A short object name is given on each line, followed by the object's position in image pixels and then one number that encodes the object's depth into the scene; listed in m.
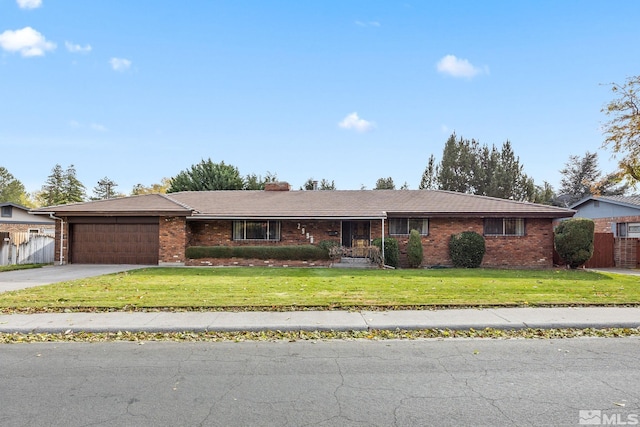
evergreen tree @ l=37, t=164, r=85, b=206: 65.69
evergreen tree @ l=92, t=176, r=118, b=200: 72.06
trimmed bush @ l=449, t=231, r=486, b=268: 18.27
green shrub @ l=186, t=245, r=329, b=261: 18.95
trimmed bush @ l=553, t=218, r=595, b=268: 17.30
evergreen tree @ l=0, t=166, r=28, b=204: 63.94
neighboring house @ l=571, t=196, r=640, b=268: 19.44
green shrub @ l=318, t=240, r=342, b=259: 18.89
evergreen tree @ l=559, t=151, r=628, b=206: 41.34
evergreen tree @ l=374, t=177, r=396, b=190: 46.91
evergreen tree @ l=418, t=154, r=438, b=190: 42.47
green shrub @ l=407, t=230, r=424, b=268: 18.33
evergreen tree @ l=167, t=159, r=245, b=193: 37.78
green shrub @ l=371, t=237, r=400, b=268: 18.41
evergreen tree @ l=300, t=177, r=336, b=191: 49.20
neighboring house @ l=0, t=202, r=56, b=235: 32.97
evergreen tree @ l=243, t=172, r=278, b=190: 42.09
